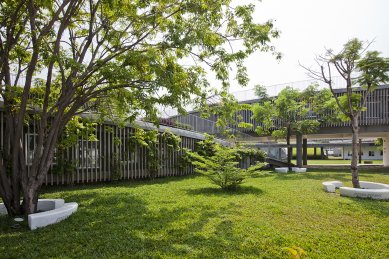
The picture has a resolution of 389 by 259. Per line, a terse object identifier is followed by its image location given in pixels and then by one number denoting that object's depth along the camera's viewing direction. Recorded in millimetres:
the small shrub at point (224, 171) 9797
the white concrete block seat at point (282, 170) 19328
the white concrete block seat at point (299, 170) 19891
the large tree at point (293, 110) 21469
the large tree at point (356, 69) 9977
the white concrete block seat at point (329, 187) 9781
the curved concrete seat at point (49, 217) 5410
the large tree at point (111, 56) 5926
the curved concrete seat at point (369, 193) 8453
